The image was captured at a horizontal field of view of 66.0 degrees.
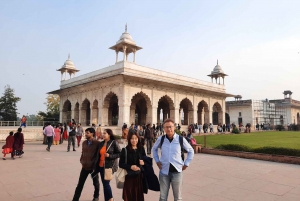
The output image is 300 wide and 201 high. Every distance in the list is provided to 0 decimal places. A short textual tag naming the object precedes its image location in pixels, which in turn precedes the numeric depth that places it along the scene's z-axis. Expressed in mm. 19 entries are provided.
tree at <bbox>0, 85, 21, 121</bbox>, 33094
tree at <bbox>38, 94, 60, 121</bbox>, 35531
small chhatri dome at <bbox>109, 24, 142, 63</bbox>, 21314
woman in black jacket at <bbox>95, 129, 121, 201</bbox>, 3549
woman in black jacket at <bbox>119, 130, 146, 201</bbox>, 2885
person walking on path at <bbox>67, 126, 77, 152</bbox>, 10054
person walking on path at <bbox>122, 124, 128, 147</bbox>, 8235
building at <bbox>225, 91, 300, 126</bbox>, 39125
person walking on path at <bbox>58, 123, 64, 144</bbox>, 13781
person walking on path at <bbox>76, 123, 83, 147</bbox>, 11722
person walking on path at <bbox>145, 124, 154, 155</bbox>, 9523
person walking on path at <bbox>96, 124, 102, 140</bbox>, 10453
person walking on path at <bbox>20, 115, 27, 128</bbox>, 18391
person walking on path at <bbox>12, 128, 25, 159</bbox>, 8047
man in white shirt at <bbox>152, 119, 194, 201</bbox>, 2883
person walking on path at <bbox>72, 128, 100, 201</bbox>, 3695
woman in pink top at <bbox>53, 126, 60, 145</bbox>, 13070
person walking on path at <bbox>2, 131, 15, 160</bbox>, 7866
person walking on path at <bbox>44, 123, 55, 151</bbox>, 10088
